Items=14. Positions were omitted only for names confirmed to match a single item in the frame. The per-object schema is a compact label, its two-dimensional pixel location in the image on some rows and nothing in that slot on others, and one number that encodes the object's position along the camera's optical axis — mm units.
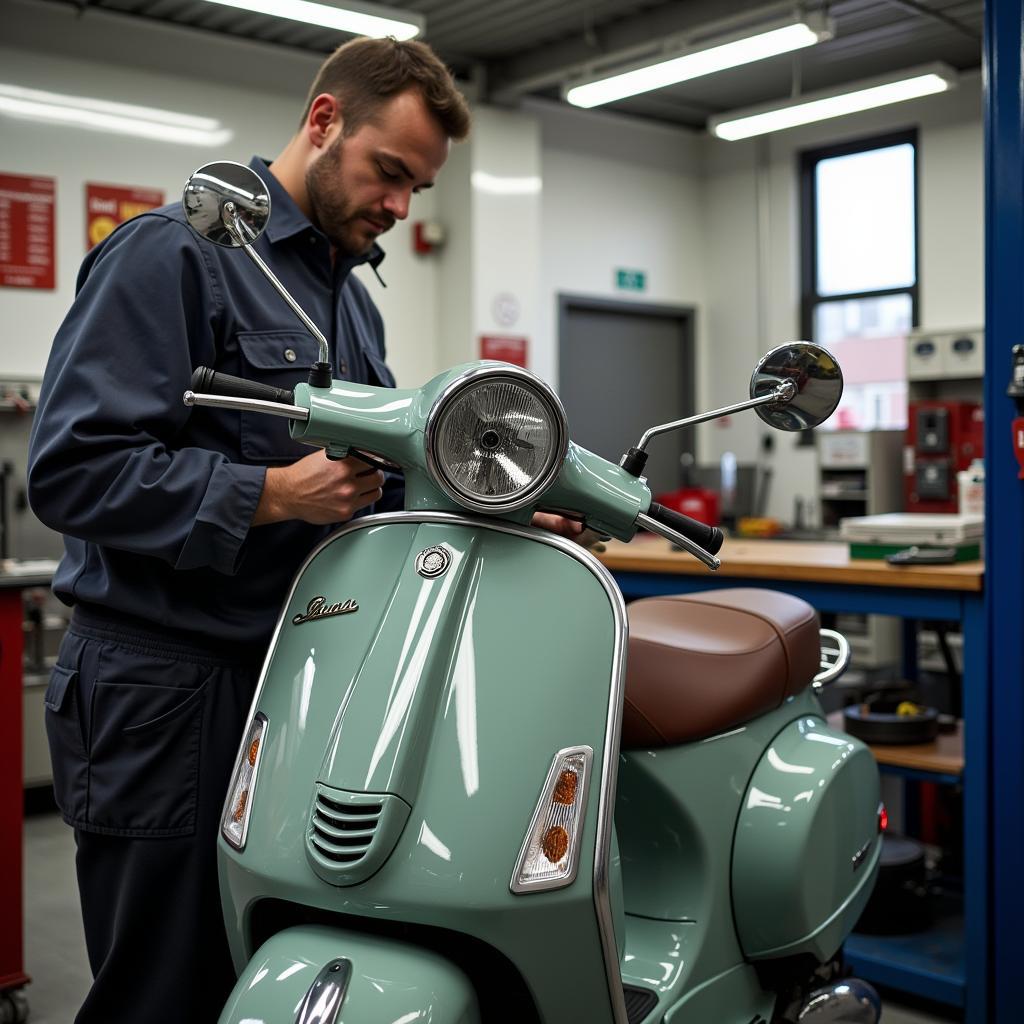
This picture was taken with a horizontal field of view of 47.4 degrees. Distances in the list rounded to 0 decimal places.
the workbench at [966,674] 2379
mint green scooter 1056
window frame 7820
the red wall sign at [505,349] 6672
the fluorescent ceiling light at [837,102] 5695
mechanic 1244
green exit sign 7879
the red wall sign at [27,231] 5258
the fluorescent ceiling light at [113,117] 5297
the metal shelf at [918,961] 2467
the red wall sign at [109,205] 5512
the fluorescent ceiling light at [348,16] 4539
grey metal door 7711
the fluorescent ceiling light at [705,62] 5016
